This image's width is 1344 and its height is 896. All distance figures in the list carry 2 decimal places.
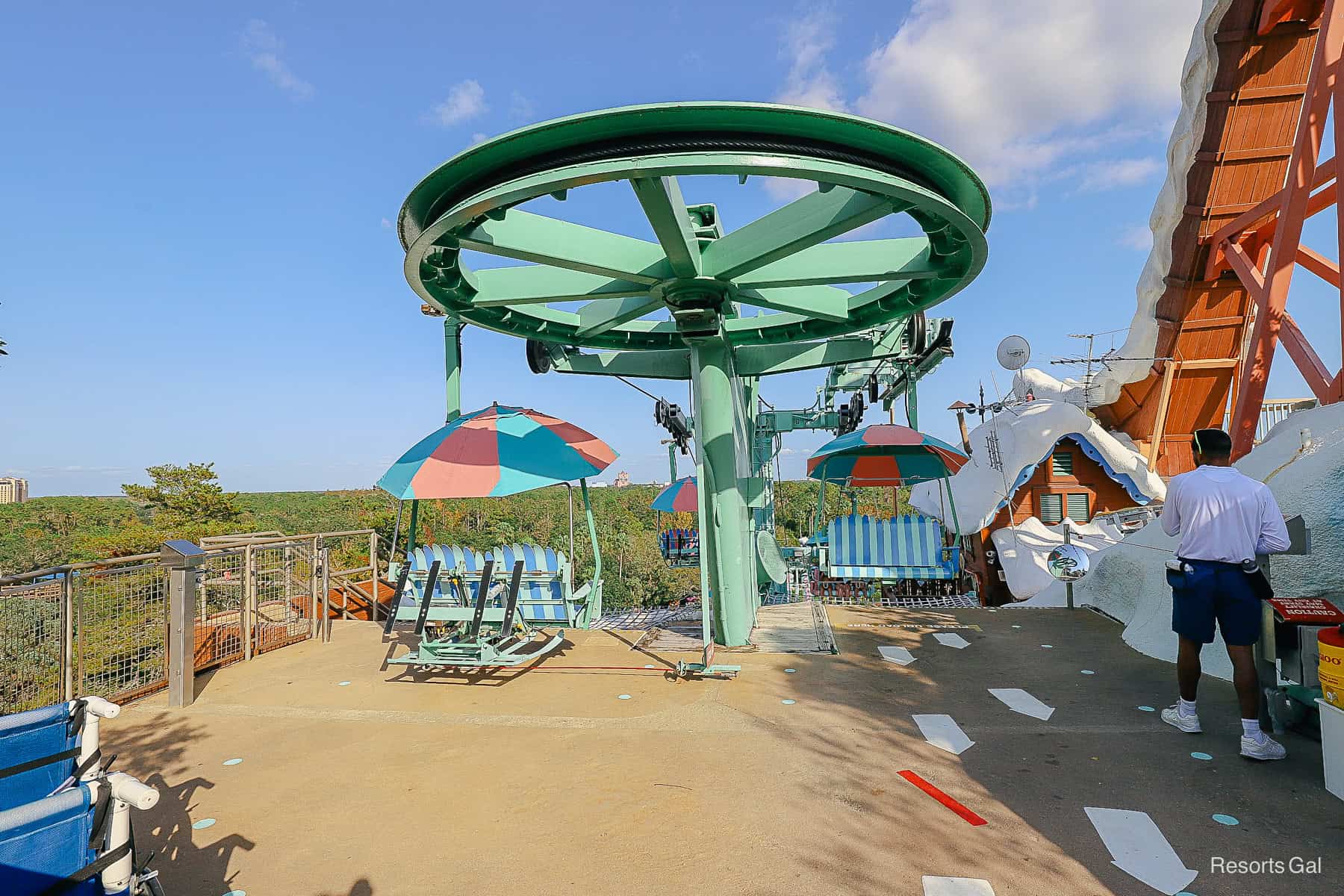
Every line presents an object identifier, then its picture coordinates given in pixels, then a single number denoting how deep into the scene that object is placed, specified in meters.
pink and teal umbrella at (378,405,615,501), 6.05
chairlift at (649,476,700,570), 12.40
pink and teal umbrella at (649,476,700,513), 15.13
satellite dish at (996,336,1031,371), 18.05
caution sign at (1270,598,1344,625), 3.38
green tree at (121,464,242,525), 28.33
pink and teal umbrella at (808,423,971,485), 9.50
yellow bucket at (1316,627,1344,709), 2.98
